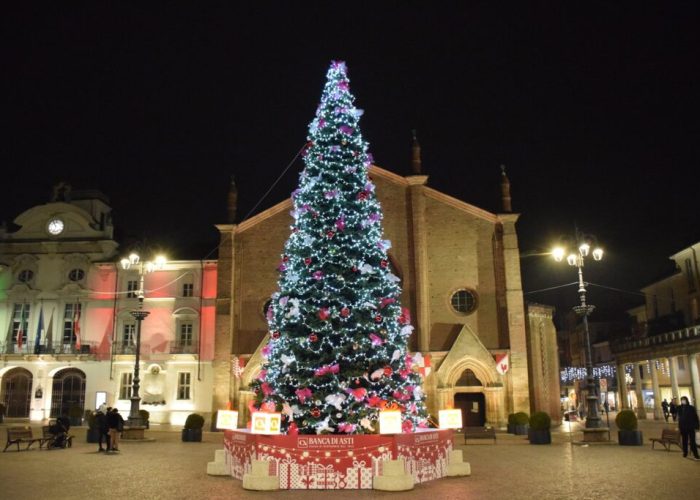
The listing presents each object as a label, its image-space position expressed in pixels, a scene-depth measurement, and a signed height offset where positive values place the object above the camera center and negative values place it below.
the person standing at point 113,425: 21.30 -1.11
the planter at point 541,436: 25.39 -2.02
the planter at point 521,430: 29.84 -2.08
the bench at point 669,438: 20.52 -1.78
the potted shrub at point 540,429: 25.39 -1.74
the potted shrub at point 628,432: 23.59 -1.78
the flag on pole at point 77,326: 42.66 +4.30
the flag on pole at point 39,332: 43.00 +3.99
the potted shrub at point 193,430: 26.77 -1.65
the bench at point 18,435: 21.56 -1.43
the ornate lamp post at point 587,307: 24.23 +2.87
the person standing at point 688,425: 18.25 -1.21
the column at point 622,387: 56.97 -0.35
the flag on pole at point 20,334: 43.34 +3.91
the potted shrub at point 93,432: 25.62 -1.61
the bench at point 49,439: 22.40 -1.63
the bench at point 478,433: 25.47 -1.88
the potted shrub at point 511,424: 30.27 -1.82
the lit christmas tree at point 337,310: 16.33 +2.08
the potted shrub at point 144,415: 31.62 -1.21
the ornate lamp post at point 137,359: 27.39 +1.36
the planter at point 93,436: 25.61 -1.76
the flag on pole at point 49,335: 43.28 +3.83
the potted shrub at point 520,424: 29.89 -1.81
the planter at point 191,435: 26.77 -1.85
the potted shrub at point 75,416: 35.16 -1.31
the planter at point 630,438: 23.57 -2.00
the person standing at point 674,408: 33.24 -1.41
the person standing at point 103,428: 21.25 -1.20
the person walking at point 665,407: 42.74 -1.62
